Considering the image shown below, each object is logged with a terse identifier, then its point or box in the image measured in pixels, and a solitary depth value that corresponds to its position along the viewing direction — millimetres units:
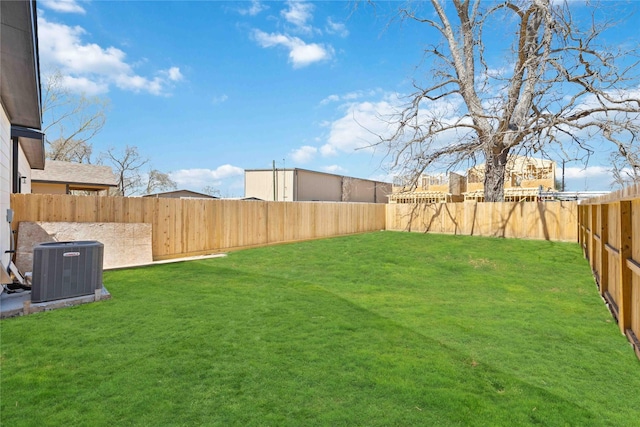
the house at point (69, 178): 16438
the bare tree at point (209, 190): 41312
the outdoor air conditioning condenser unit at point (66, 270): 4770
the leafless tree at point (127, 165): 33031
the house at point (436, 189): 19375
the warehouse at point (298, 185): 23547
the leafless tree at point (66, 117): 24141
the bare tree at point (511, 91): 10836
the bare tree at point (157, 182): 37469
